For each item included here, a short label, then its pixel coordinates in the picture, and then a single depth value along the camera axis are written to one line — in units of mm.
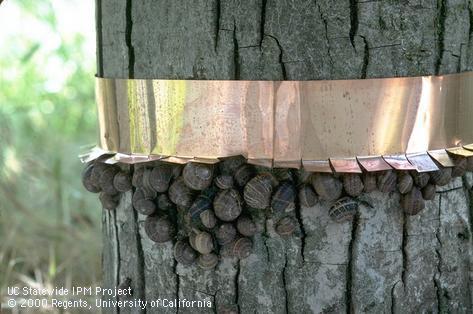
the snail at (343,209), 1135
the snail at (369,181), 1138
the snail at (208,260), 1165
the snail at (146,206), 1184
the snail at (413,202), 1157
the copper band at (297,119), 1112
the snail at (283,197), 1131
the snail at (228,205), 1137
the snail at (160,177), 1165
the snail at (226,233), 1147
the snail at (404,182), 1146
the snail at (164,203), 1184
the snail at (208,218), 1146
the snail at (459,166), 1176
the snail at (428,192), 1170
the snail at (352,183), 1131
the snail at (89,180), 1237
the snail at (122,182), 1208
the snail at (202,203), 1151
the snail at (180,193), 1158
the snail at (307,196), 1133
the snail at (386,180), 1138
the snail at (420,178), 1156
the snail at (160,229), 1181
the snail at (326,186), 1126
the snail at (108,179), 1224
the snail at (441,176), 1168
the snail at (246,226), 1147
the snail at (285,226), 1143
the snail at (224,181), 1138
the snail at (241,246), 1153
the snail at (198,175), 1133
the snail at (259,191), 1127
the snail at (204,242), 1154
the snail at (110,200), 1246
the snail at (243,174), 1141
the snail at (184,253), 1173
